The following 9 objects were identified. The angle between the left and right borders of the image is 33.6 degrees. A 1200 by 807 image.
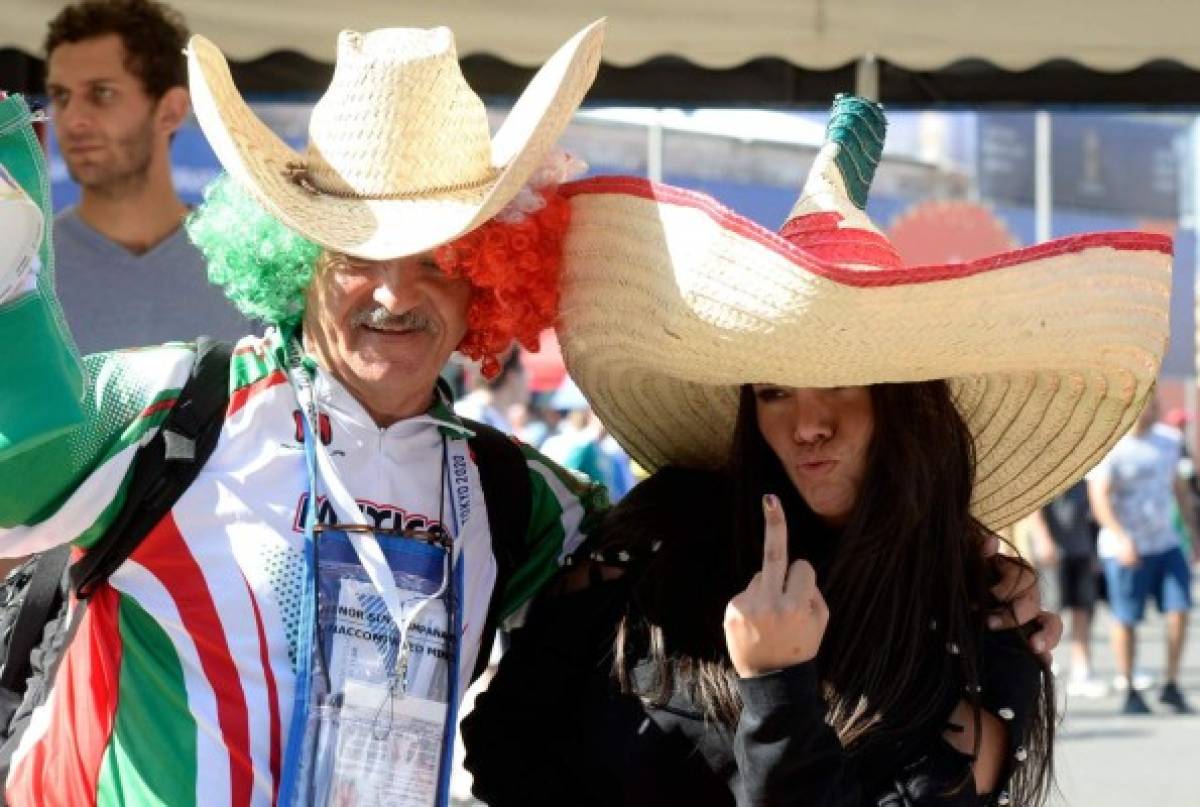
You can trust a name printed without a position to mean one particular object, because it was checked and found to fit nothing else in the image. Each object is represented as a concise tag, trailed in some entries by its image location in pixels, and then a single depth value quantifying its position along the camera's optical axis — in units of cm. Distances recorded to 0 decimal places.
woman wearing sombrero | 291
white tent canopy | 425
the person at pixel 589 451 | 1021
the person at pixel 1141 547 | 1170
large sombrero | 293
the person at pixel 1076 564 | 1277
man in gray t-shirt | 436
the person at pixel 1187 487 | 1242
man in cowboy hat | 300
